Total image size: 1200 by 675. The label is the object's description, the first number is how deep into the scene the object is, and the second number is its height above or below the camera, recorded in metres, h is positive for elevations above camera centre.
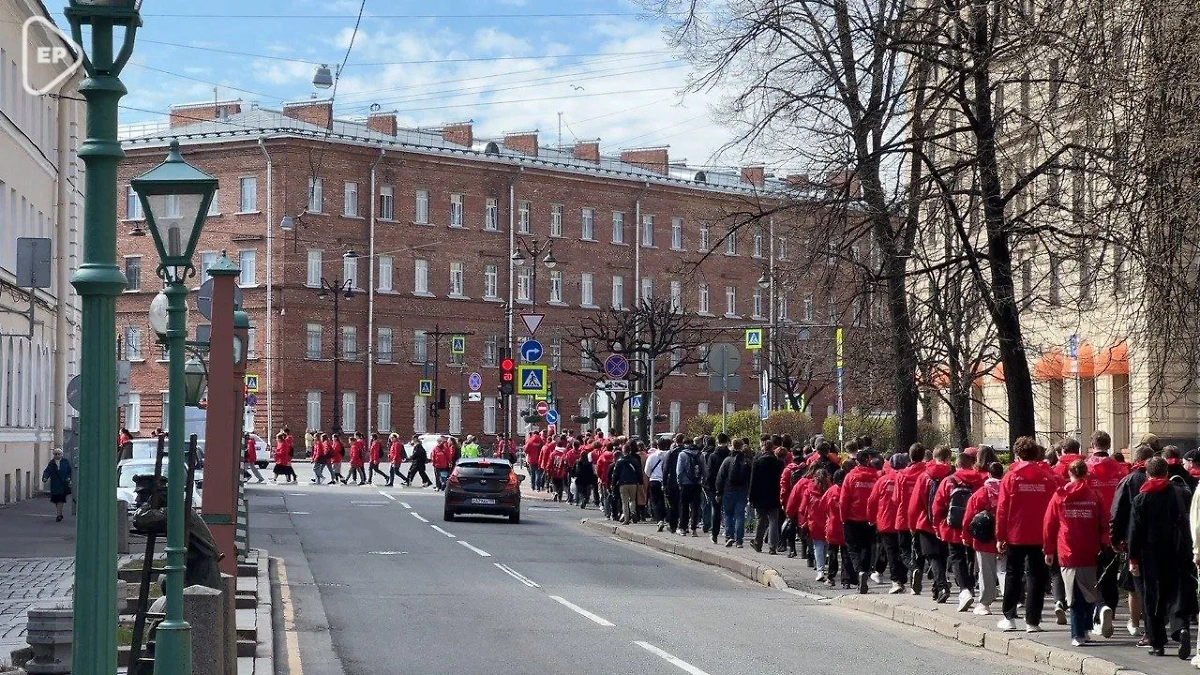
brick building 78.75 +8.35
